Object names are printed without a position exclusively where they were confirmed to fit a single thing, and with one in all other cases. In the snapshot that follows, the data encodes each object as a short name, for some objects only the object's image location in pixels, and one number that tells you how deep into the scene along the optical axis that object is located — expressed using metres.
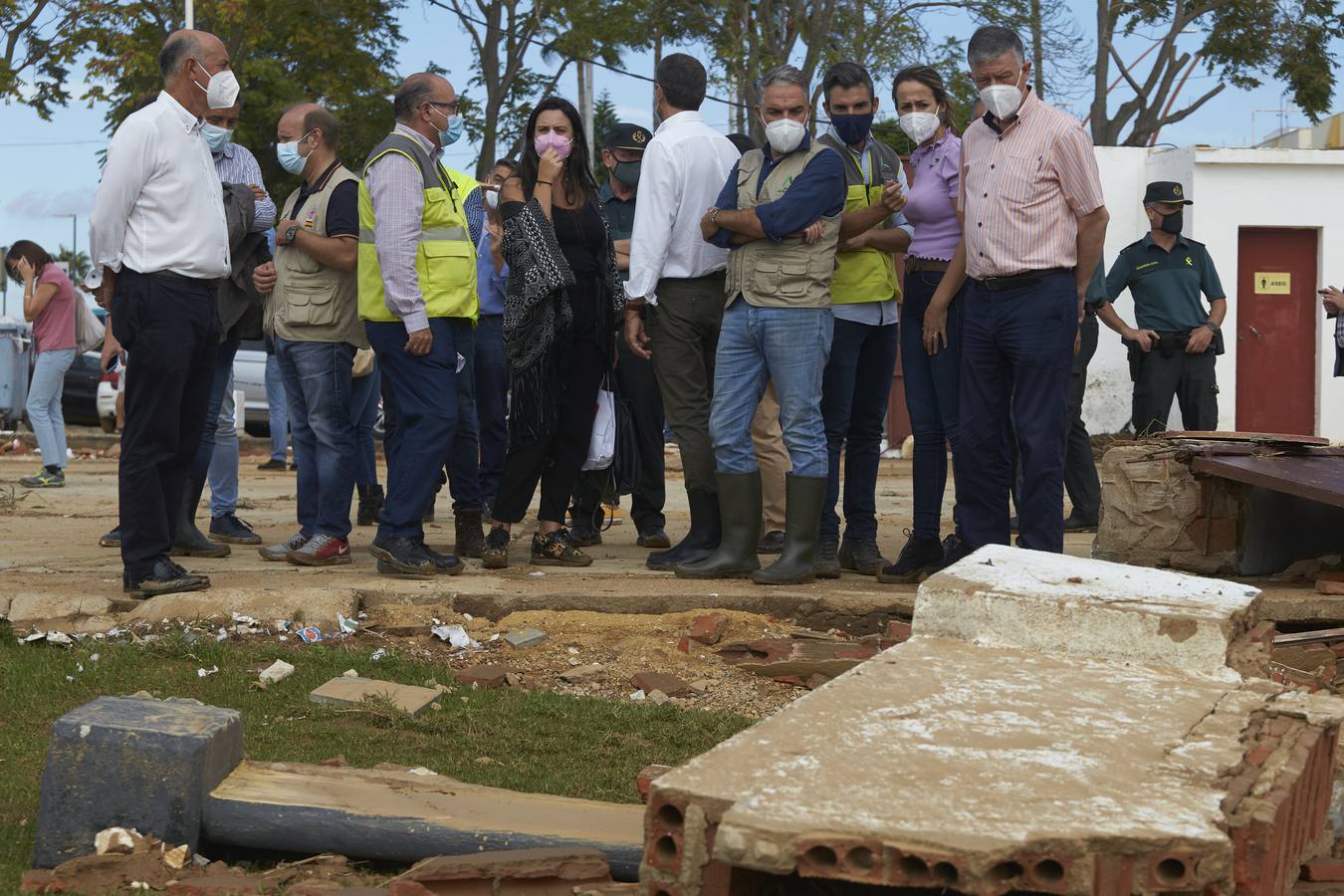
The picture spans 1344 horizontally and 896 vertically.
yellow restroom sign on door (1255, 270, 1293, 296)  20.36
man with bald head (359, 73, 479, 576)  6.85
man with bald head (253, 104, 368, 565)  7.46
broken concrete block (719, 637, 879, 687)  5.78
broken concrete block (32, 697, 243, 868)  3.70
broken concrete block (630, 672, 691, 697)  5.59
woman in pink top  12.45
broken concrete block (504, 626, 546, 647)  6.14
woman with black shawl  7.31
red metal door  20.23
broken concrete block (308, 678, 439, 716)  5.14
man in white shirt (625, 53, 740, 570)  7.18
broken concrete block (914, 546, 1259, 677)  4.16
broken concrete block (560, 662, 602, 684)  5.77
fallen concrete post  3.69
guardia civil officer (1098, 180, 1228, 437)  9.95
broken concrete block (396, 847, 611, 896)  3.40
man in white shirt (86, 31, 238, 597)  6.39
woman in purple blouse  7.24
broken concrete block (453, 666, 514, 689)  5.60
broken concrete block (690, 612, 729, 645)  6.24
